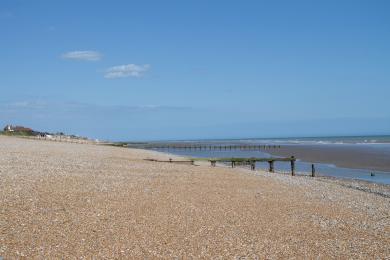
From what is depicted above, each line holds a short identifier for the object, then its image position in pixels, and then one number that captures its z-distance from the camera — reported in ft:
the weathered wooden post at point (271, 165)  116.63
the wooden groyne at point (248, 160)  116.47
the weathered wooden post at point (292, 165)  109.60
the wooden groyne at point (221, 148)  303.27
